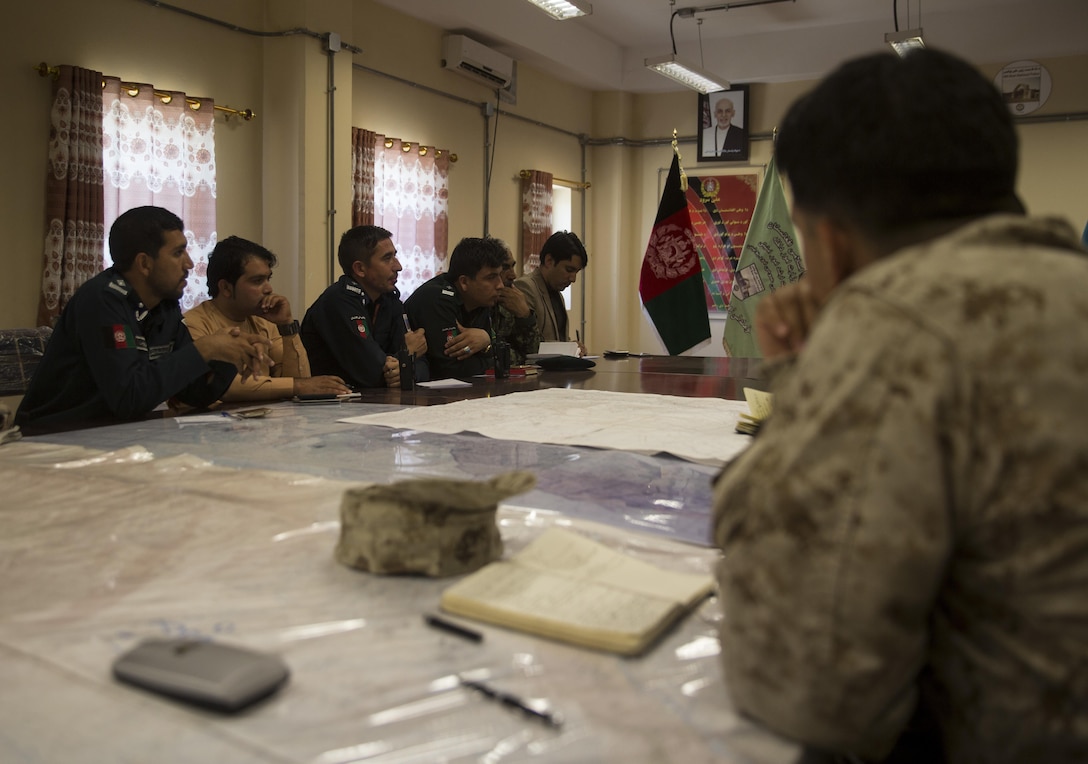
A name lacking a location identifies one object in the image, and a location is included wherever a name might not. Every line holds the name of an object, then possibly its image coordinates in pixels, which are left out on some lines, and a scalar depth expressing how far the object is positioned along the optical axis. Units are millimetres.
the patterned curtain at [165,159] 4492
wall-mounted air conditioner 6590
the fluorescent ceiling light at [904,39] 5840
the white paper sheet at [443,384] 3248
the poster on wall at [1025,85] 7012
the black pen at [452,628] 919
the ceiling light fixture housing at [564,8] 5461
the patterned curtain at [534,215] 7637
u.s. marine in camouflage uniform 665
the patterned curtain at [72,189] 4223
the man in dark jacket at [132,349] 2352
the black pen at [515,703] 760
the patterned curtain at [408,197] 5805
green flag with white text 6949
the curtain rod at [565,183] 7621
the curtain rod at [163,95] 4203
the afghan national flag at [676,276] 7059
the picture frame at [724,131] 7988
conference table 735
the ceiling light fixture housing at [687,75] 6520
